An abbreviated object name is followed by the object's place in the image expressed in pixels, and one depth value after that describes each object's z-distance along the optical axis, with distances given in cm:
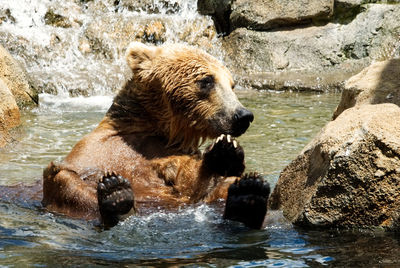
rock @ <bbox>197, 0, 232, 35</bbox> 1694
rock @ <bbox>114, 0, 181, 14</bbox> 1736
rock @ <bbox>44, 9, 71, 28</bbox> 1641
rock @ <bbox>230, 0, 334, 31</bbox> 1617
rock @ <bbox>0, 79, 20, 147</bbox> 916
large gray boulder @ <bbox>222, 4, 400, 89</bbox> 1539
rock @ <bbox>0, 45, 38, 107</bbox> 1106
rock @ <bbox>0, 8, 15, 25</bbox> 1628
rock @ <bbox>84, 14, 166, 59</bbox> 1602
